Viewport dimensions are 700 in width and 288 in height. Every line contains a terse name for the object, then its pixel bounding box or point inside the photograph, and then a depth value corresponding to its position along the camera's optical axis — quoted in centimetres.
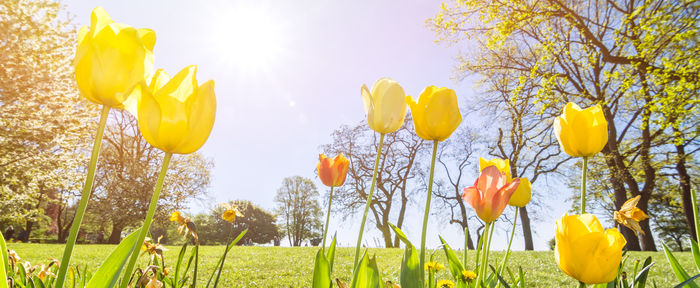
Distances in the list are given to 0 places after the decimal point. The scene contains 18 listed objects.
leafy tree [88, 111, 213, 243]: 1451
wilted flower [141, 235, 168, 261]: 51
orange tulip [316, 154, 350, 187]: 61
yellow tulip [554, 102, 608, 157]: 46
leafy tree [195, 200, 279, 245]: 2495
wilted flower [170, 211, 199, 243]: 45
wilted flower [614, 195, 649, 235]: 53
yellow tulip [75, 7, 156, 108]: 24
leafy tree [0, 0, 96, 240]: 792
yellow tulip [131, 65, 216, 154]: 24
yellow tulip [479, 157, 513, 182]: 45
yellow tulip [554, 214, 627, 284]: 31
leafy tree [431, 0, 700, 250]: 741
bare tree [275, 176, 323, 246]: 2474
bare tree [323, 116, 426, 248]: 1490
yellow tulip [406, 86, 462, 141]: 39
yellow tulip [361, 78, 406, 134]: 41
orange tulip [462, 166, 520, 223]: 35
